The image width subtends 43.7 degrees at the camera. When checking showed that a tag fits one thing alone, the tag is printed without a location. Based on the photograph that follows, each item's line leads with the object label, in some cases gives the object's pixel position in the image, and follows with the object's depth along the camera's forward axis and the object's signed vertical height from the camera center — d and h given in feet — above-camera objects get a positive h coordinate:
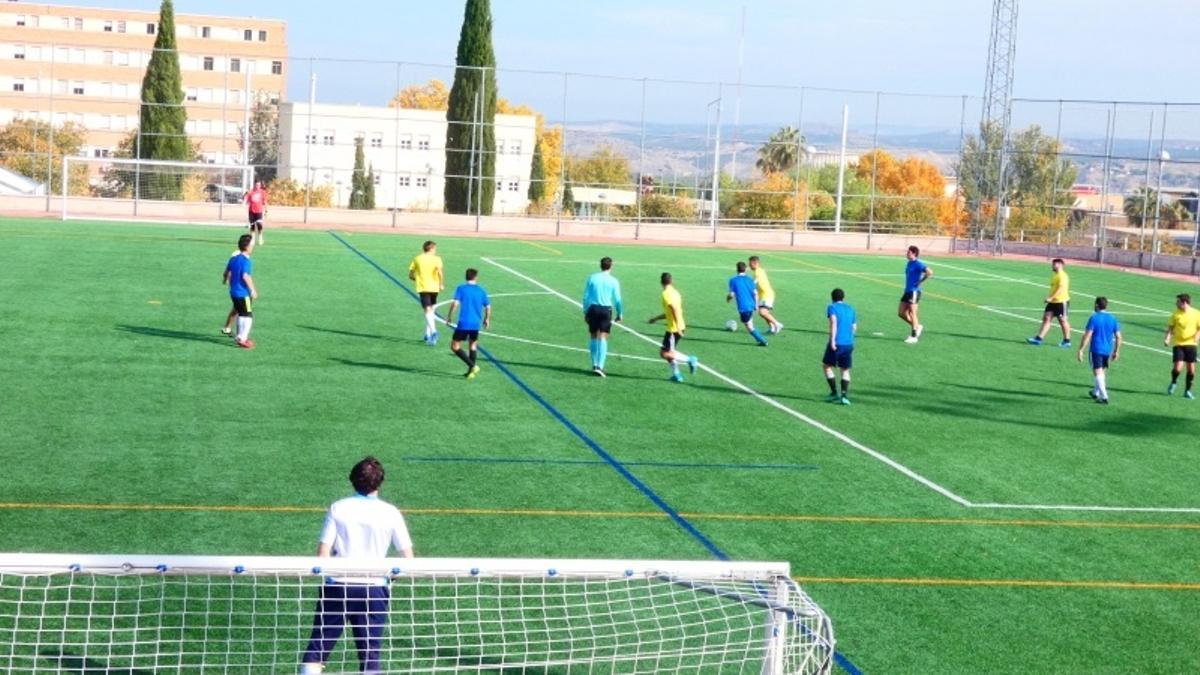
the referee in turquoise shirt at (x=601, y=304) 75.36 -5.71
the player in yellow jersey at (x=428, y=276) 82.38 -5.27
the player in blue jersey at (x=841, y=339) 72.74 -6.50
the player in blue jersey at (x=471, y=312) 72.90 -6.27
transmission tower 198.08 +12.03
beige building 377.71 +27.60
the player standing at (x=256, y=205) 134.62 -3.21
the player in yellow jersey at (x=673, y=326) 77.36 -6.76
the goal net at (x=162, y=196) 175.01 -3.86
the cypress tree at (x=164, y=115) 178.91 +6.13
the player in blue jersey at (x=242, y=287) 78.43 -6.16
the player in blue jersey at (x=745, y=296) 93.61 -6.04
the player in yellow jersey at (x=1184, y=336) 81.61 -6.04
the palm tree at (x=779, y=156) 385.29 +11.76
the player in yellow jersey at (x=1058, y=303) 102.53 -5.84
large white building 241.96 +4.52
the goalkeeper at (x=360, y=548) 29.48 -7.33
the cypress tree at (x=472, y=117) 193.88 +8.71
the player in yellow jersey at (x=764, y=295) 97.71 -6.16
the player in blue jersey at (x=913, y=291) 99.71 -5.40
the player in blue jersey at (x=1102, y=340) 77.97 -6.19
